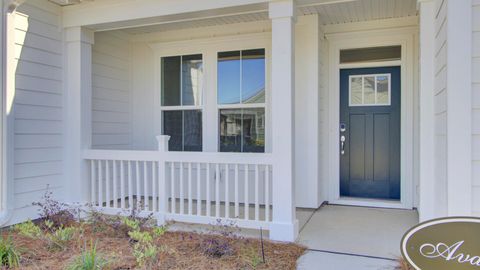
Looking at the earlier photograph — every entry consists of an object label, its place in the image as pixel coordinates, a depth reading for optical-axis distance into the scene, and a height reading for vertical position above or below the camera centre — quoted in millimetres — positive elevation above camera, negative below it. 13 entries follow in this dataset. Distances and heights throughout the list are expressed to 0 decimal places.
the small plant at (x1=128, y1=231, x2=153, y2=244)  2830 -838
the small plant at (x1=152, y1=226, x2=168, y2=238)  2977 -834
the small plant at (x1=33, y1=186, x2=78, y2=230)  3816 -890
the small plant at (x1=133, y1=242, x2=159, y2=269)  2658 -940
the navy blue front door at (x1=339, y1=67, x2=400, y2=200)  4703 -31
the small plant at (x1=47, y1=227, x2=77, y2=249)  3100 -923
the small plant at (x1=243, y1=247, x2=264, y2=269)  2740 -1005
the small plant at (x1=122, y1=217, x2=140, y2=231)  3187 -839
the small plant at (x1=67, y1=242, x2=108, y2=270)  2498 -927
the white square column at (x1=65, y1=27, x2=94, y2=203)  4199 +267
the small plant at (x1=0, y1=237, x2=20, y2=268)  2723 -950
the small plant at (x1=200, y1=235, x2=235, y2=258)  2947 -972
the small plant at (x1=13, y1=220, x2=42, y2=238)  3111 -860
